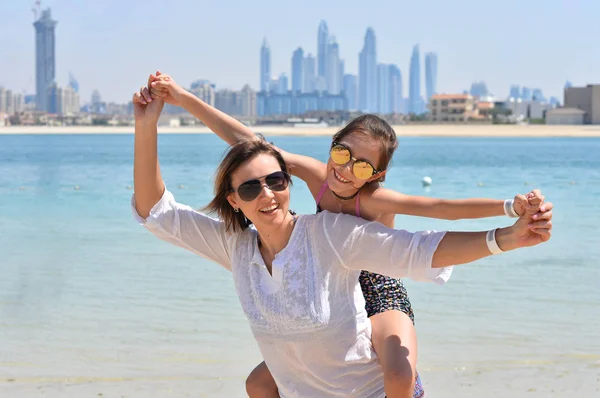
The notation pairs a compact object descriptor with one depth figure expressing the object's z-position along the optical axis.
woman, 2.56
